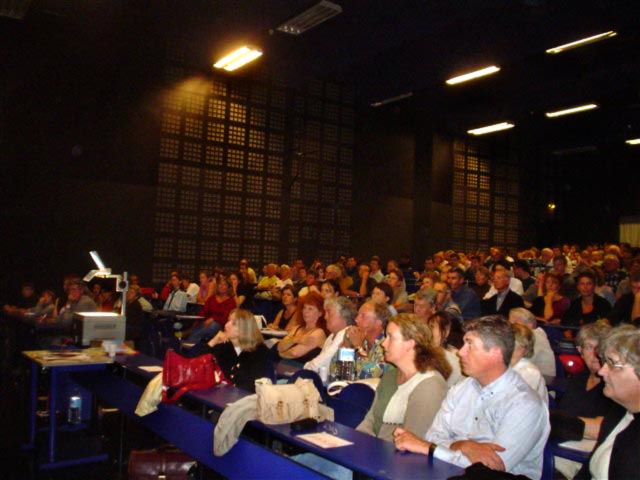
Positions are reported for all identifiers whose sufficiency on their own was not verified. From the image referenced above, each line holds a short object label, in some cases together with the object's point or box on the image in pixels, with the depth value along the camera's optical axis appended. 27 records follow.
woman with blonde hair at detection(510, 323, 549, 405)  3.58
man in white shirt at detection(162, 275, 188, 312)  10.23
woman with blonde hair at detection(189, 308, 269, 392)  4.28
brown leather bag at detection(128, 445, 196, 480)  3.71
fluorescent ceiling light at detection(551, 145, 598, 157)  16.84
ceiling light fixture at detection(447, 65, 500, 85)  10.33
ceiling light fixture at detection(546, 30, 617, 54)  8.45
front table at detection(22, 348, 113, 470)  4.55
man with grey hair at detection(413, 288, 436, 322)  6.08
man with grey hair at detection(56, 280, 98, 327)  7.24
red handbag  3.73
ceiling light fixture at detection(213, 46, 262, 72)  10.50
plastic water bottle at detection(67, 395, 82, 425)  5.50
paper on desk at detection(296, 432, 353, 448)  2.53
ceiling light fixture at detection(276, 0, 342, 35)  7.86
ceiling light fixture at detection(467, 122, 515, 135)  15.02
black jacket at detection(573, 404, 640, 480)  2.10
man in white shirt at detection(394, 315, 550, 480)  2.40
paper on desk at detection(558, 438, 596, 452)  2.92
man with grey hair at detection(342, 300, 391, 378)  4.50
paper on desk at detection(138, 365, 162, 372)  4.45
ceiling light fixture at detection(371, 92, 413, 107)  12.60
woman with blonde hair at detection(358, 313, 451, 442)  2.88
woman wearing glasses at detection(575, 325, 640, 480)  2.15
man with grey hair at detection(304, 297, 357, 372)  5.02
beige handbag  2.86
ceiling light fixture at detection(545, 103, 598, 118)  12.62
